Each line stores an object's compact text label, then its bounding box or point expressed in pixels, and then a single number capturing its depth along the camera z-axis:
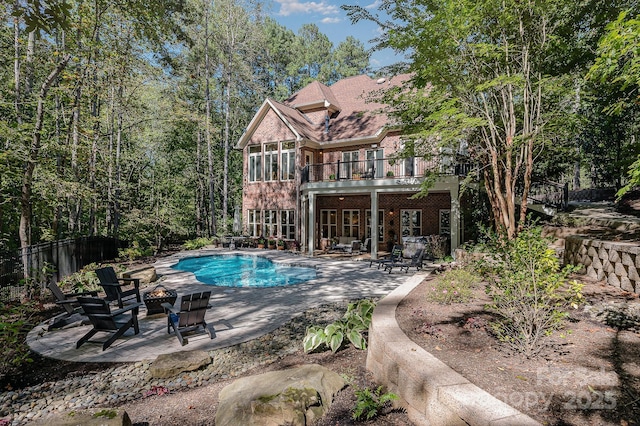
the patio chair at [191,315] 5.73
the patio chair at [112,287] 7.43
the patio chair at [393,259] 12.47
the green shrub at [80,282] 9.05
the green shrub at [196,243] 19.95
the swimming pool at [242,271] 12.51
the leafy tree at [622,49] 4.04
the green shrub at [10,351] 4.41
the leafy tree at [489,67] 7.35
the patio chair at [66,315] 6.24
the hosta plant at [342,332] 4.88
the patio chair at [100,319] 5.46
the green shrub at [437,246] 14.21
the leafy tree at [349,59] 37.53
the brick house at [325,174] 17.16
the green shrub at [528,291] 3.57
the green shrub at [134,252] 15.42
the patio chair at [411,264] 11.64
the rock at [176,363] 4.56
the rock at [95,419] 2.85
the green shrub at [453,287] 5.84
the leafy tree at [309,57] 36.78
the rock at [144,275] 10.27
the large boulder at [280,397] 3.14
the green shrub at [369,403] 3.11
